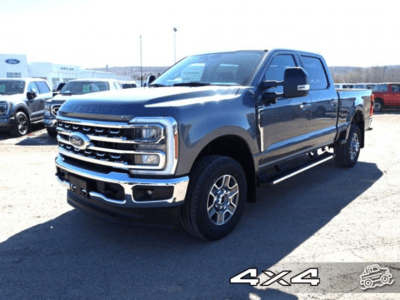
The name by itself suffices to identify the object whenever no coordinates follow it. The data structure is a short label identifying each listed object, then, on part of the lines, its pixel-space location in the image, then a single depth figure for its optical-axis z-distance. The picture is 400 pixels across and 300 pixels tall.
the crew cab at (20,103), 10.72
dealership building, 47.31
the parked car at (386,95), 21.27
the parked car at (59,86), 13.15
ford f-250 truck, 3.09
